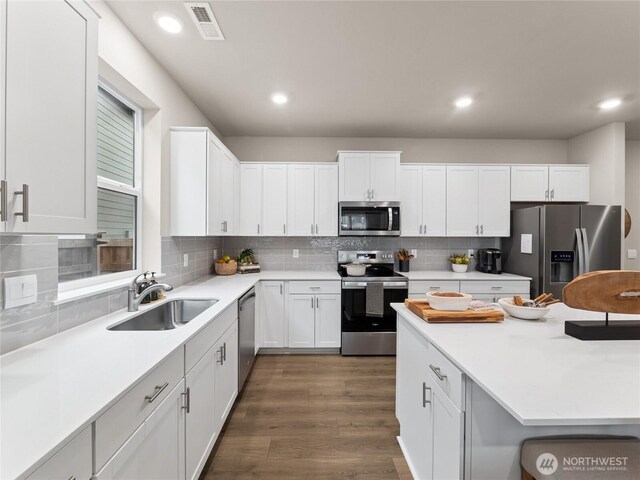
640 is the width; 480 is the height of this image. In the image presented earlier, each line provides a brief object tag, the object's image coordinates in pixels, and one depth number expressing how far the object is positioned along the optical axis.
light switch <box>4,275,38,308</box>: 1.23
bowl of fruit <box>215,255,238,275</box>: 3.56
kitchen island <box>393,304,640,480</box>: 0.83
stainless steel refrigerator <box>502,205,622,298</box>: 3.24
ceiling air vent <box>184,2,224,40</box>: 1.78
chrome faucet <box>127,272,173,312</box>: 1.90
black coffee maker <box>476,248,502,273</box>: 3.76
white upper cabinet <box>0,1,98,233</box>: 0.91
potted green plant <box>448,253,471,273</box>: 3.88
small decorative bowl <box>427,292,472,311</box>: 1.62
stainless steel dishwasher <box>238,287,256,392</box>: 2.55
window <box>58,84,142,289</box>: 1.78
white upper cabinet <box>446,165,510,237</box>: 3.80
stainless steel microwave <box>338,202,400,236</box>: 3.67
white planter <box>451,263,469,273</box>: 3.87
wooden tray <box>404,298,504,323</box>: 1.57
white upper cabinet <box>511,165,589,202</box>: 3.81
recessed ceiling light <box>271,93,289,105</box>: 2.91
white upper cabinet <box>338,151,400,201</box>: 3.67
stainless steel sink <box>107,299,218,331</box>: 1.96
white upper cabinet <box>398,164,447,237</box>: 3.81
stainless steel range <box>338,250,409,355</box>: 3.44
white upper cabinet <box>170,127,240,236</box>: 2.57
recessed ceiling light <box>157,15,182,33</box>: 1.90
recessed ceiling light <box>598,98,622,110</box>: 3.03
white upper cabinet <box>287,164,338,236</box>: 3.76
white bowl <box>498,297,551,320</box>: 1.58
